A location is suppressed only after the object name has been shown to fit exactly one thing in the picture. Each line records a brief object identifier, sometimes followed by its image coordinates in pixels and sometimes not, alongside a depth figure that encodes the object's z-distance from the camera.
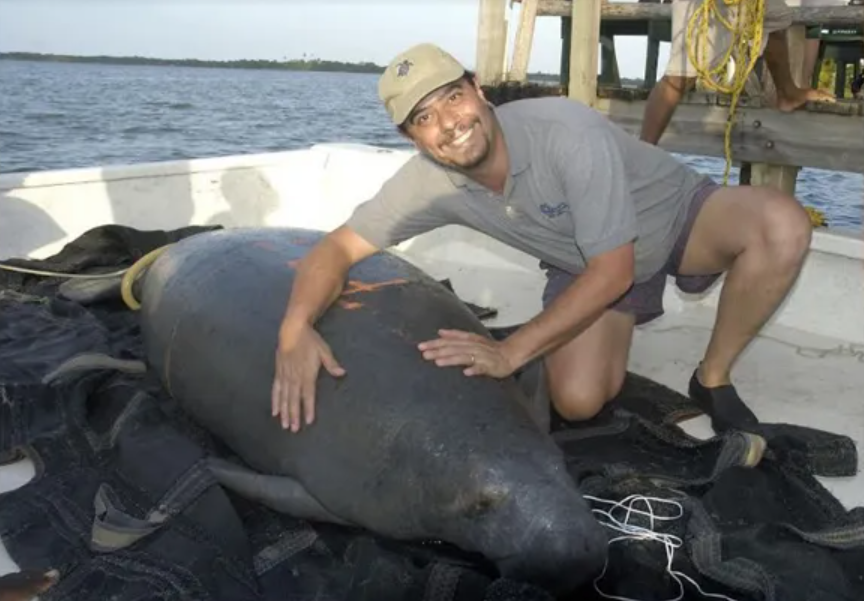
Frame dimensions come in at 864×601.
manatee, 2.66
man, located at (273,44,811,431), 3.29
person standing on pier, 6.62
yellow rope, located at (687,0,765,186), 6.26
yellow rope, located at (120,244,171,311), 4.70
